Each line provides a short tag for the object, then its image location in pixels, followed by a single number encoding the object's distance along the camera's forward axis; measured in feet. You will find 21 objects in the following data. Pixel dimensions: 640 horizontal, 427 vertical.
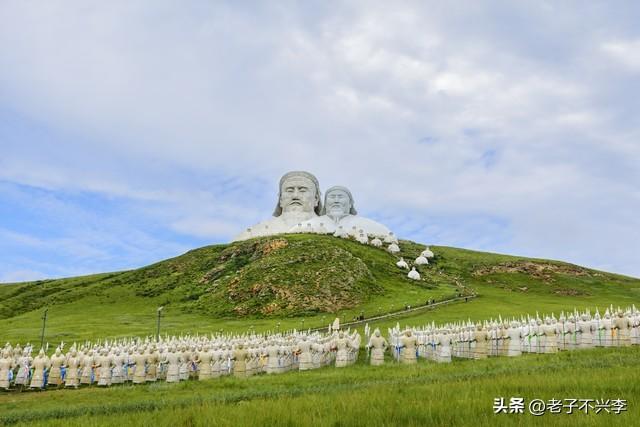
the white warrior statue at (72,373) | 75.36
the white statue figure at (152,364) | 75.77
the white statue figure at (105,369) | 75.05
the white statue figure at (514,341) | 75.31
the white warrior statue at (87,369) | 76.74
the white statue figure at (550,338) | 74.74
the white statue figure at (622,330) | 74.28
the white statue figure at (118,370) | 77.10
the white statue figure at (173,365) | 73.10
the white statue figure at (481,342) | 75.10
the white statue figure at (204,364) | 72.50
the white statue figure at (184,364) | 74.74
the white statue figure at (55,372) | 77.36
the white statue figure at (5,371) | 76.37
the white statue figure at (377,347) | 75.00
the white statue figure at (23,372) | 78.21
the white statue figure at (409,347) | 73.77
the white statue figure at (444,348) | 75.96
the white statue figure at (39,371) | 75.39
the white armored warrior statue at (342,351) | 76.59
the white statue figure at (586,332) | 76.95
